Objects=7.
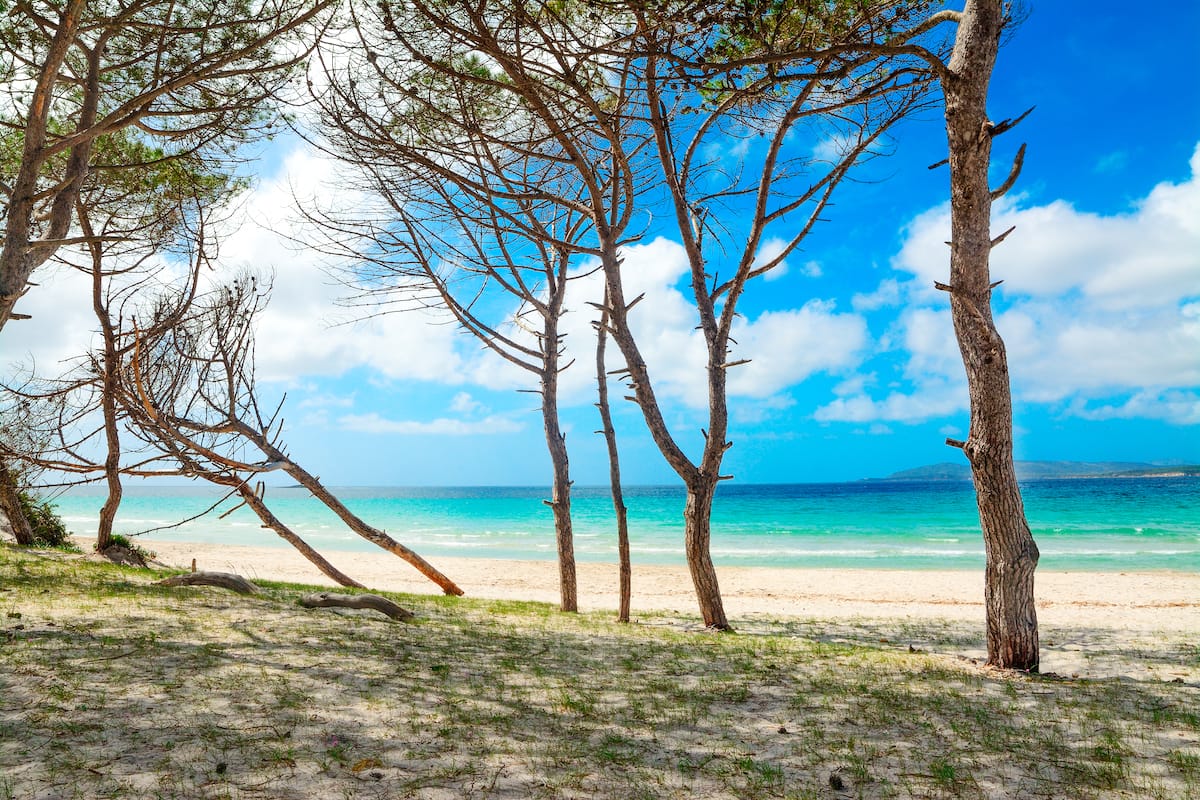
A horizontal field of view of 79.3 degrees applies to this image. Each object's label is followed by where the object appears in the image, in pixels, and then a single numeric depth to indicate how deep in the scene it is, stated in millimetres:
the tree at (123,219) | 9695
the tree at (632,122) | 6609
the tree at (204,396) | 9547
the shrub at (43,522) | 14055
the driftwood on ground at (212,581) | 7918
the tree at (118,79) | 7191
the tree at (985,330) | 5668
